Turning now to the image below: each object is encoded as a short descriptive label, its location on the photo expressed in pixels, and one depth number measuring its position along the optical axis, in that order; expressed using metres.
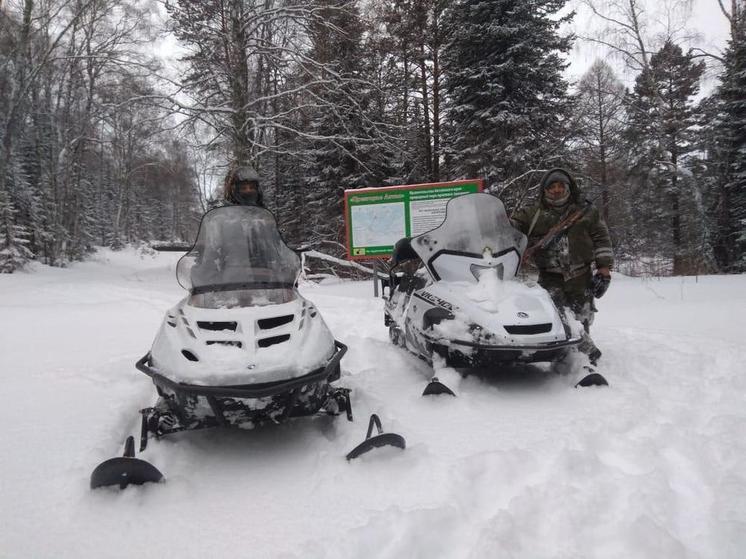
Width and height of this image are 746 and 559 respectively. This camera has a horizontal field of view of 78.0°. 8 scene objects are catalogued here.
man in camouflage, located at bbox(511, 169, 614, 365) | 4.80
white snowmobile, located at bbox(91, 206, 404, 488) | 2.52
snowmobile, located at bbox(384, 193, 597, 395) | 3.61
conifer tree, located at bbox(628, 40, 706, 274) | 15.49
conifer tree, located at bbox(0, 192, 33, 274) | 15.84
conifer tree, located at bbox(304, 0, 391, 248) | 11.10
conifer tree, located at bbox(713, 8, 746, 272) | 17.59
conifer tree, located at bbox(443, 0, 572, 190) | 13.55
